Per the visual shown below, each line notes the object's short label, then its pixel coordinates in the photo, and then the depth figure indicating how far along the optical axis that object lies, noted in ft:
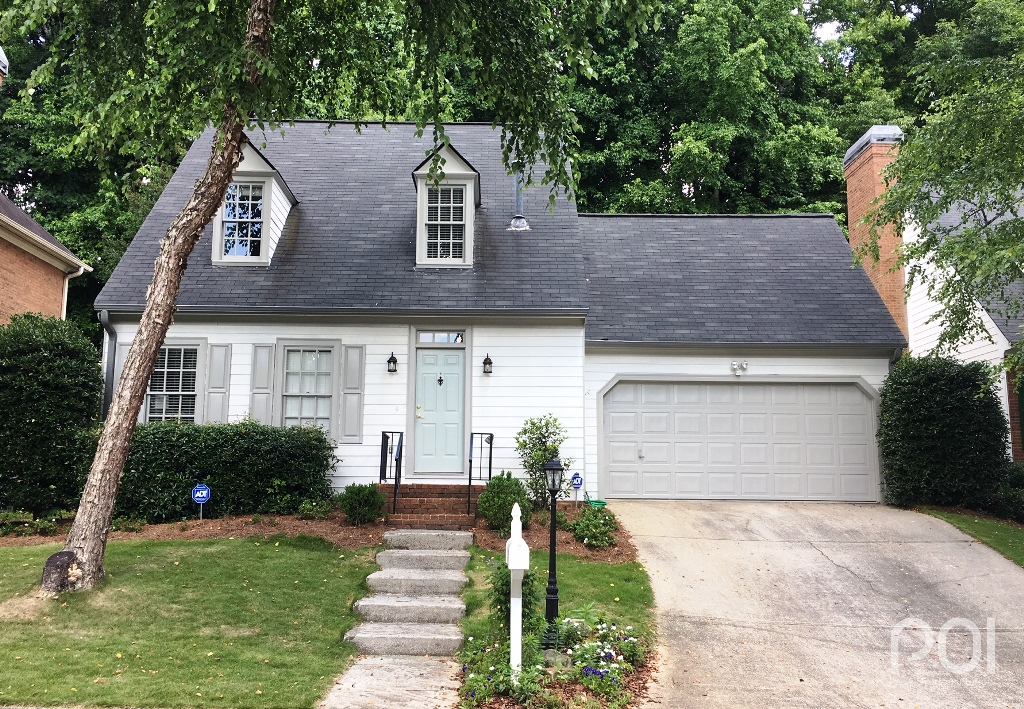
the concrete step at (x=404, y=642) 21.48
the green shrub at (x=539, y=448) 35.63
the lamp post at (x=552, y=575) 20.59
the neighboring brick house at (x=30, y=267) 51.47
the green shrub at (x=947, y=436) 37.35
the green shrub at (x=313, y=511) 32.83
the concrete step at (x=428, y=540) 29.68
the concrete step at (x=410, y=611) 23.48
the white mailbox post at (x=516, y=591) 18.66
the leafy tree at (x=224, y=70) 24.16
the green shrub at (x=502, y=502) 31.30
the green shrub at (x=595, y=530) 30.86
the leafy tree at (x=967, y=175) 30.32
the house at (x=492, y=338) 38.01
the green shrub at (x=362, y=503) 31.86
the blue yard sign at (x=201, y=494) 31.27
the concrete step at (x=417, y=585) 25.51
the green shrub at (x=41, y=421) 32.19
